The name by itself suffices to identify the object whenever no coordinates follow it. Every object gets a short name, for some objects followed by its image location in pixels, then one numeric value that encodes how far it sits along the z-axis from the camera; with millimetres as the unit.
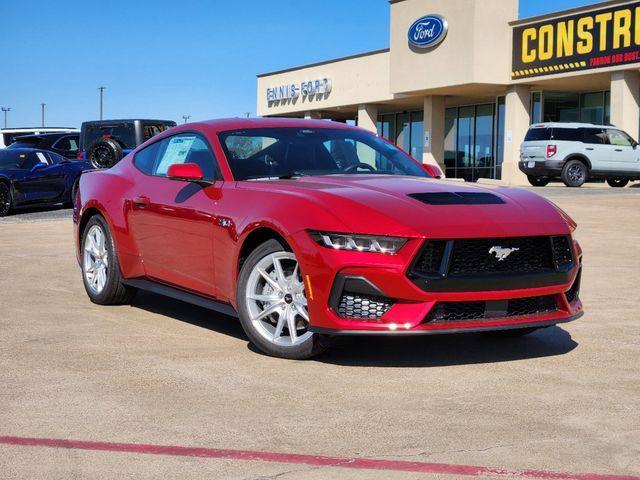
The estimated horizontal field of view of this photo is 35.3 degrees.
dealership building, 32969
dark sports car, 20875
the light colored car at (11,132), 38969
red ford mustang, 5414
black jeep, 22266
